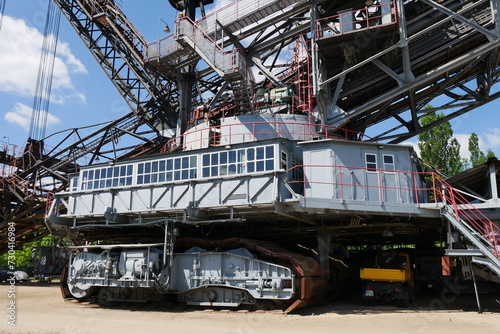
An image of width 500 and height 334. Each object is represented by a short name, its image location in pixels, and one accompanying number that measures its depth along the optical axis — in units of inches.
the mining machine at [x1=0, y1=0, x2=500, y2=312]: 596.4
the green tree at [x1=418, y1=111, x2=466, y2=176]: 1601.9
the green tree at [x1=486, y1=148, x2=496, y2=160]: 1688.5
